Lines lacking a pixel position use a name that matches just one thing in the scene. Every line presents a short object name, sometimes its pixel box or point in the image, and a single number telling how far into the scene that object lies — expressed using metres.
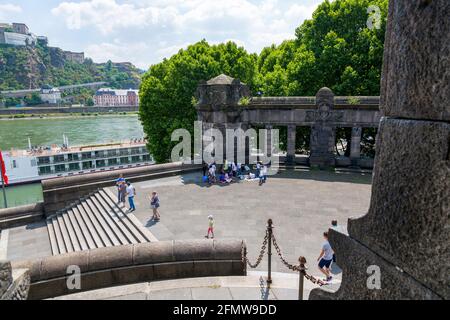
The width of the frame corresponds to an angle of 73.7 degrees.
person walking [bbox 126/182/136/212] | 13.51
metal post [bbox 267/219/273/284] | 7.67
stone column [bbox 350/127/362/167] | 20.03
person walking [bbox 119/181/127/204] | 14.41
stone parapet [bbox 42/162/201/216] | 16.42
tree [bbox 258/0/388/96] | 21.86
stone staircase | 11.82
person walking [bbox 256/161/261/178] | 18.84
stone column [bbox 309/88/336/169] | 19.56
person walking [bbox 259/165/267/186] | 17.57
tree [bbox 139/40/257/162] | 25.89
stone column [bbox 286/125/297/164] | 21.20
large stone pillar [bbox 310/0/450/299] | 1.85
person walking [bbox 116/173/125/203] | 14.40
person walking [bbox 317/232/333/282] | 7.82
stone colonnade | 19.14
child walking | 10.49
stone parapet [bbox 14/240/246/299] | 7.41
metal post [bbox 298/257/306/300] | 6.11
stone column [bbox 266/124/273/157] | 21.48
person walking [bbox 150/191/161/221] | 12.28
